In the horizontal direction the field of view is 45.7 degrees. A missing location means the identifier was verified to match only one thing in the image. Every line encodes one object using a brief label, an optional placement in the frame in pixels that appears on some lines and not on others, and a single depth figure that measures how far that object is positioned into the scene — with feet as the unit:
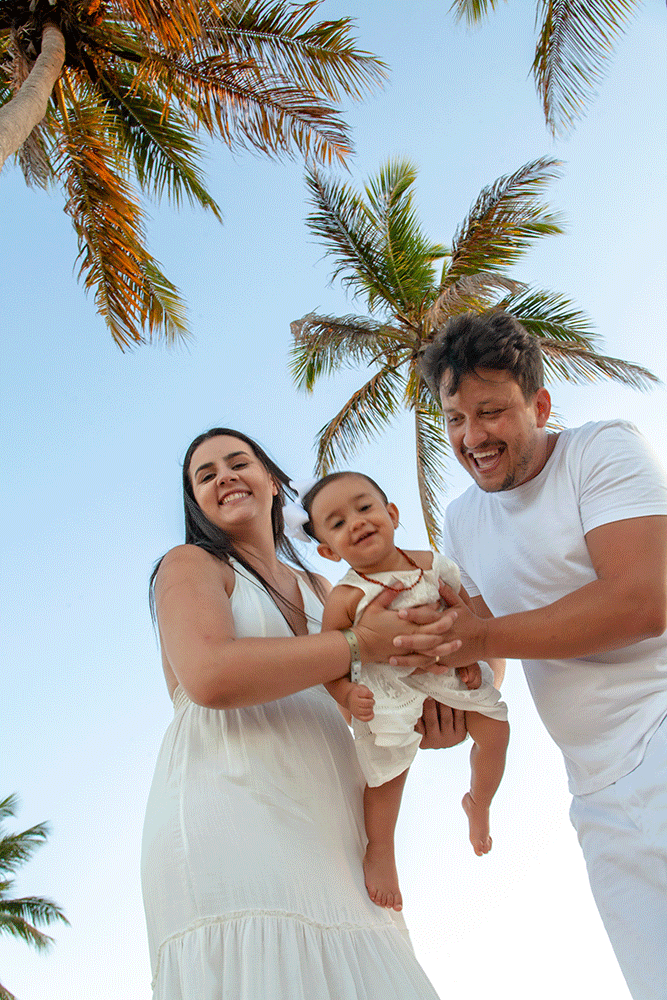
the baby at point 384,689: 9.26
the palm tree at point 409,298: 43.14
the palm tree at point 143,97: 31.37
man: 9.46
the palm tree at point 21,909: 79.92
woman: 7.43
